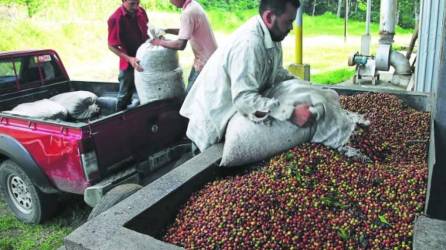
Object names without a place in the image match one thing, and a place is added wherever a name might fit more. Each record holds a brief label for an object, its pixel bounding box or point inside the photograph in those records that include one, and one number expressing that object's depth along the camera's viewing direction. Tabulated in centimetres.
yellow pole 846
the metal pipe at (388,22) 841
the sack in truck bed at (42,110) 452
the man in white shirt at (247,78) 279
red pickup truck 362
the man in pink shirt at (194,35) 444
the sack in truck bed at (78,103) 491
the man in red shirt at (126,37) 486
